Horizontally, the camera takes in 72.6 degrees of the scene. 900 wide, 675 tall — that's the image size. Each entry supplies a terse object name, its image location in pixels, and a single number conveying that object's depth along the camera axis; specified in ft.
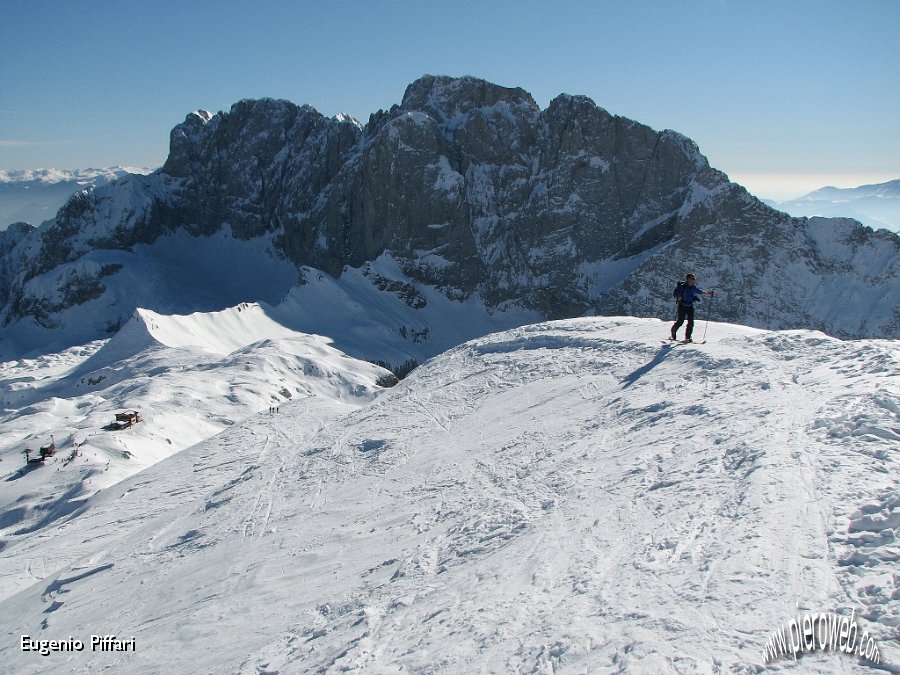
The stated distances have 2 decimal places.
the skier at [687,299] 55.06
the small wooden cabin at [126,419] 119.09
